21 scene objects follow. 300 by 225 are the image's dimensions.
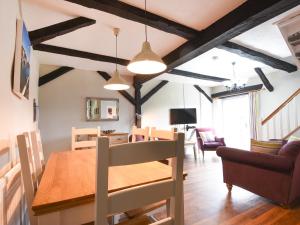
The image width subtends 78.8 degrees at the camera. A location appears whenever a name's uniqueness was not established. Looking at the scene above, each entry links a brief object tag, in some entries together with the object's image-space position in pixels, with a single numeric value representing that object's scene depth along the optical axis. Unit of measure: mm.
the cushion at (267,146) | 2392
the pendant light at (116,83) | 2455
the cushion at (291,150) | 2059
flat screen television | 5750
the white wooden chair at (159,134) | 1583
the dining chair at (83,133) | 2332
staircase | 4148
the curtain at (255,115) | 5238
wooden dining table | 796
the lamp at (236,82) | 3912
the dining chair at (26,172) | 892
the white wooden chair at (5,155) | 1175
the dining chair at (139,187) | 648
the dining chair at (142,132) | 1907
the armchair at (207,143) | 4824
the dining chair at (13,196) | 872
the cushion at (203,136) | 4995
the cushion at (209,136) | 5106
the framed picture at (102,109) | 4582
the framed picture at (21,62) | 1668
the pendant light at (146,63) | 1632
